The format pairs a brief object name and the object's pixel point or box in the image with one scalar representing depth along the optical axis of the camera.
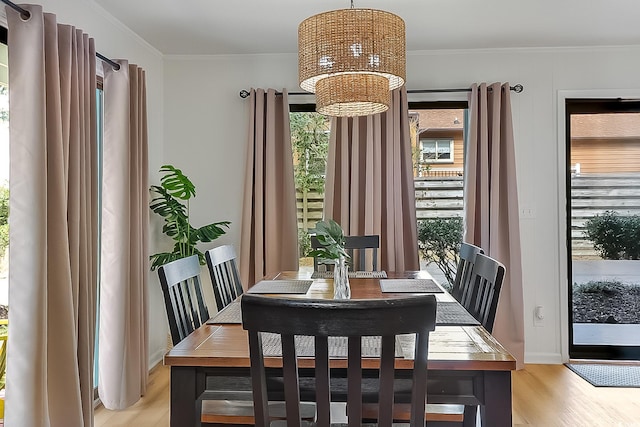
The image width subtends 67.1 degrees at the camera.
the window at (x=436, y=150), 4.02
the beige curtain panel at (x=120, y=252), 2.91
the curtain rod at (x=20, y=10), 2.03
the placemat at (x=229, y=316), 1.87
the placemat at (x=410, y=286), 2.41
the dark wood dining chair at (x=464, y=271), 2.38
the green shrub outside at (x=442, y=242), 4.03
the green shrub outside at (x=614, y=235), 3.91
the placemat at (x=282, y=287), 2.39
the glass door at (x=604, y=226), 3.91
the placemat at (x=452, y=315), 1.81
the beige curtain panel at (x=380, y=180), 3.75
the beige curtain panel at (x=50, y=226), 2.07
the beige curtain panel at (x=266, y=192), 3.81
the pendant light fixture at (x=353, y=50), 2.04
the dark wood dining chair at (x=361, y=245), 3.25
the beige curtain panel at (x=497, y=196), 3.69
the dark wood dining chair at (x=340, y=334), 1.05
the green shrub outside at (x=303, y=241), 4.06
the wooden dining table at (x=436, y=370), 1.38
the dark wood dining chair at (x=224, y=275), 2.39
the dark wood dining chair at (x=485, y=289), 1.86
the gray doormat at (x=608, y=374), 3.33
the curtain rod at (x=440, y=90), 3.79
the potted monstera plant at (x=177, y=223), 3.52
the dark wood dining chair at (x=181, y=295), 1.80
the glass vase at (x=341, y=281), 2.20
